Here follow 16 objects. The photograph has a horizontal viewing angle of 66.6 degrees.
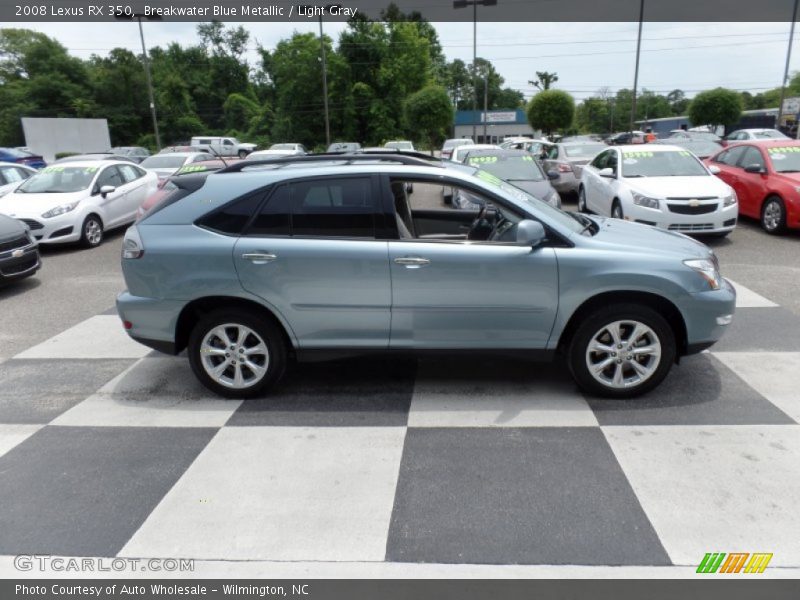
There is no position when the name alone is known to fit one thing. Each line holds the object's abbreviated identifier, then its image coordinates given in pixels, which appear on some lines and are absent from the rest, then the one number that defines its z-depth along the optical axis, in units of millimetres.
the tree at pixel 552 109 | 43156
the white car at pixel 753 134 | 29555
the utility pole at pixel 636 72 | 26112
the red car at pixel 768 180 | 9977
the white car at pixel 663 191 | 9289
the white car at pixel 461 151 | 13681
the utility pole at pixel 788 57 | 28853
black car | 7898
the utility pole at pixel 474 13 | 31062
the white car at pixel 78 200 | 10695
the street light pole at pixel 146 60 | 31867
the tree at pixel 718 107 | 43719
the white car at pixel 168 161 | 16281
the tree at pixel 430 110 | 39562
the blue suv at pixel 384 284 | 4234
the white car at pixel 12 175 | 13041
